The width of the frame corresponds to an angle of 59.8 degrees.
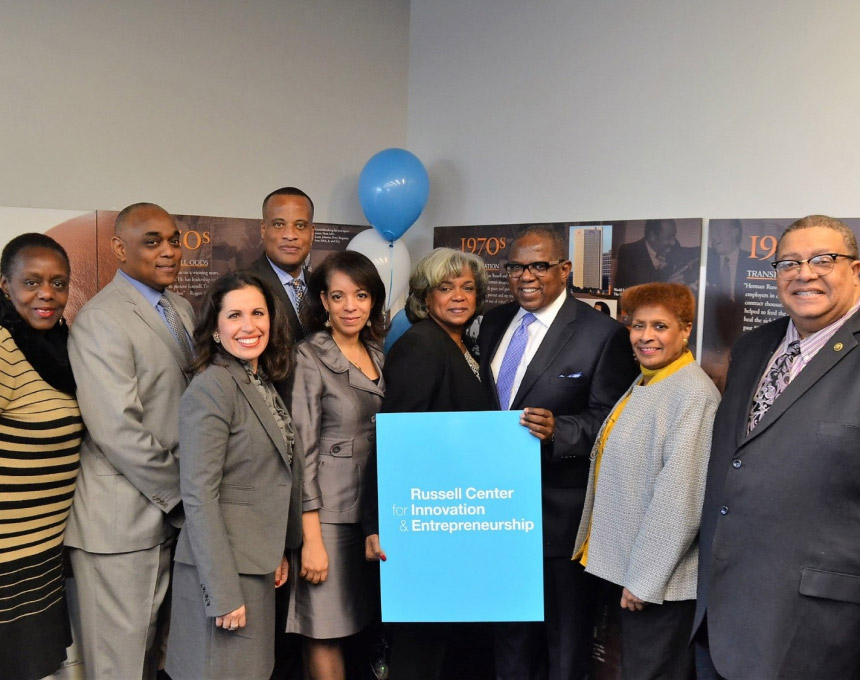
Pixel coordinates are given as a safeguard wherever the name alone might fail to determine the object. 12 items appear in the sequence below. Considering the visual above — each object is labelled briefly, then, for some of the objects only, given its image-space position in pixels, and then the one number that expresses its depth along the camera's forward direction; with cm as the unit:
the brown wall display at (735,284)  317
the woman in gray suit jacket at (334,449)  263
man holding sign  275
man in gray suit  247
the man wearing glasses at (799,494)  198
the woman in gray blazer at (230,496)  224
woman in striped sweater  237
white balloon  442
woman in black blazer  266
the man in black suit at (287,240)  337
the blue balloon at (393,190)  436
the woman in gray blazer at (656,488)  234
